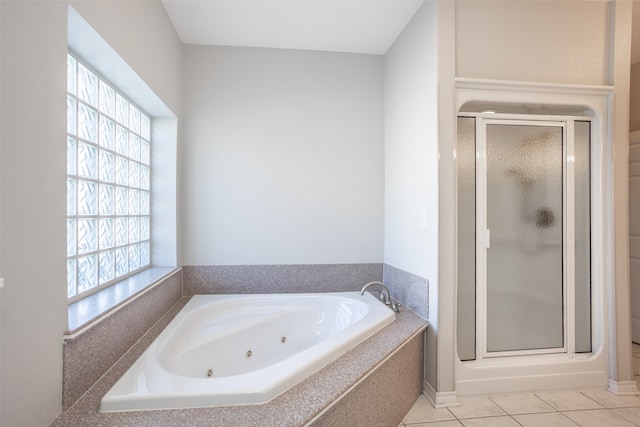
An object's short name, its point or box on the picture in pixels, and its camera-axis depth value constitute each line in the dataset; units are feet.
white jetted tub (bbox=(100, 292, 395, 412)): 3.88
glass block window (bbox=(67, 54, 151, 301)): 5.09
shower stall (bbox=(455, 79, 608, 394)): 7.00
